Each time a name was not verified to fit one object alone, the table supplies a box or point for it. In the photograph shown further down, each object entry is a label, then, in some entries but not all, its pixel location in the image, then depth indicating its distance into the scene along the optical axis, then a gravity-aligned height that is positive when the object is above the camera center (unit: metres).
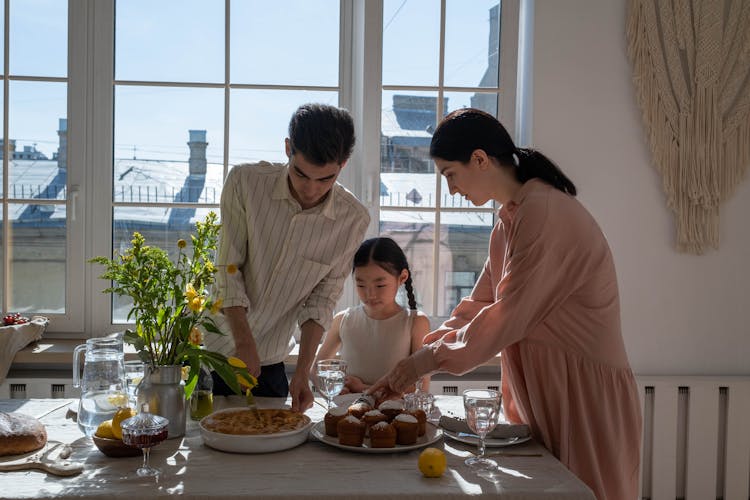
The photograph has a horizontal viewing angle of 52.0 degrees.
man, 1.99 -0.07
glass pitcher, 1.67 -0.37
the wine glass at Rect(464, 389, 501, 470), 1.50 -0.37
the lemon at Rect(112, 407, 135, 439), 1.53 -0.40
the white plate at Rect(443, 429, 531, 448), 1.64 -0.46
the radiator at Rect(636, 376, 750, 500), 3.08 -0.81
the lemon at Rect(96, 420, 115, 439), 1.55 -0.42
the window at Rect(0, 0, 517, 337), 3.18 +0.48
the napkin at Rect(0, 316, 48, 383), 2.87 -0.46
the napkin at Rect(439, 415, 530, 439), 1.69 -0.45
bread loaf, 1.55 -0.44
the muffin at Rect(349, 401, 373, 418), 1.69 -0.40
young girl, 2.56 -0.32
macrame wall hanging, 3.03 +0.55
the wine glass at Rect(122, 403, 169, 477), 1.41 -0.39
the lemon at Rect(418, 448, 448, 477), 1.44 -0.44
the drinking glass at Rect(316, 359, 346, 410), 1.75 -0.34
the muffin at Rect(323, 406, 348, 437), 1.64 -0.41
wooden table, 1.37 -0.47
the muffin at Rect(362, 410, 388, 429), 1.64 -0.41
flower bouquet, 1.62 -0.18
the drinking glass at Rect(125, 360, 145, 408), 1.84 -0.37
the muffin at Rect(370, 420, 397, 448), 1.58 -0.43
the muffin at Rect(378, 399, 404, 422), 1.69 -0.40
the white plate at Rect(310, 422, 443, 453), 1.58 -0.45
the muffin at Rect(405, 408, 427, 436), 1.67 -0.42
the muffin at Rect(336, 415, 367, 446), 1.59 -0.43
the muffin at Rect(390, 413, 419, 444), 1.60 -0.42
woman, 1.67 -0.25
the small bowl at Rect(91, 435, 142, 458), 1.53 -0.45
